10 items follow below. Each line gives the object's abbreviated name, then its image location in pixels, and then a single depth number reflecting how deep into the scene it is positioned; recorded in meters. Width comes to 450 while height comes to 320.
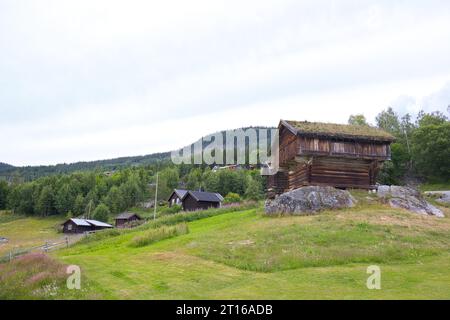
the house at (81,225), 80.25
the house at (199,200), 76.62
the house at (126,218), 91.56
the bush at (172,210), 80.12
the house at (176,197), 84.75
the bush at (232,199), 78.06
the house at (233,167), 121.82
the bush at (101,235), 44.69
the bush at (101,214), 98.50
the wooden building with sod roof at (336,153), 35.44
